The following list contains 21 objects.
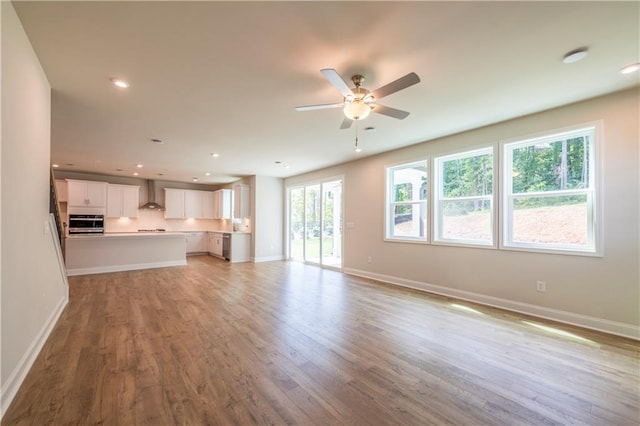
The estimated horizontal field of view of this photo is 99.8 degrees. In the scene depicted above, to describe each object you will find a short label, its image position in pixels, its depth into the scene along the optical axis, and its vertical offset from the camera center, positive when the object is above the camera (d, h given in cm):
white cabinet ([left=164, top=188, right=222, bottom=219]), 911 +39
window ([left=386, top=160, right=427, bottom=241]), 490 +24
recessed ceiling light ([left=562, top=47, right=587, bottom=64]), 220 +132
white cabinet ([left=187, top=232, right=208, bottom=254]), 940 -96
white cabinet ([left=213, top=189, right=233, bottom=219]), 931 +42
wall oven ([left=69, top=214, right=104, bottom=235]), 677 -22
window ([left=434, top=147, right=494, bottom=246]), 407 +26
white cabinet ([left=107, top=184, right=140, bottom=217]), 783 +46
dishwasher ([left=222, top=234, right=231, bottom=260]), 794 -94
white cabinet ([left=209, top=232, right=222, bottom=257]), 867 -95
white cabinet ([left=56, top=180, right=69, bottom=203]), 728 +67
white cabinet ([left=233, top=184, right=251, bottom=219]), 812 +40
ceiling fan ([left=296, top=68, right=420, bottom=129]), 209 +104
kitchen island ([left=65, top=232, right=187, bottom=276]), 586 -87
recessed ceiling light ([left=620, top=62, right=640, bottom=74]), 243 +134
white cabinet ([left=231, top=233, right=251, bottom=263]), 775 -94
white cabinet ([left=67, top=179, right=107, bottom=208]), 714 +61
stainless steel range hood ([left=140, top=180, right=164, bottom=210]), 872 +70
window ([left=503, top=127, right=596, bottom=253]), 323 +28
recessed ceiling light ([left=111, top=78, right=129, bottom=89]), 263 +132
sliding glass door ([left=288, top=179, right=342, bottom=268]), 688 -23
